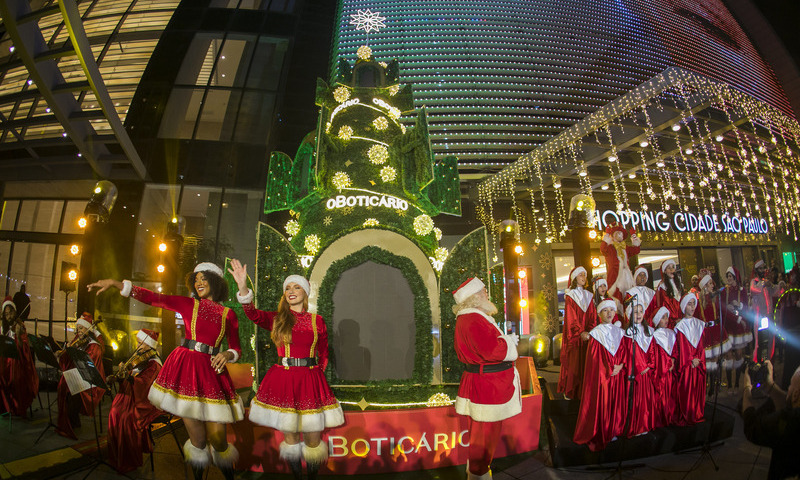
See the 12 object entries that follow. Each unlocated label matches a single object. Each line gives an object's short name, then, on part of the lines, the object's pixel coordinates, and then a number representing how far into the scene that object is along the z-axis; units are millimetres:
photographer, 1379
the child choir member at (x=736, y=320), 7688
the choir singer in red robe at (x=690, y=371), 4625
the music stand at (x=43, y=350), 4969
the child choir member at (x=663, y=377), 4445
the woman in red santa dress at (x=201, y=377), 3191
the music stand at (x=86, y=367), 3773
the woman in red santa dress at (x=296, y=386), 3271
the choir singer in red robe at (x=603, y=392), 4031
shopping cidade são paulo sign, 13125
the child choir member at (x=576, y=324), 5953
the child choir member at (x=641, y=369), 4148
